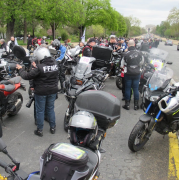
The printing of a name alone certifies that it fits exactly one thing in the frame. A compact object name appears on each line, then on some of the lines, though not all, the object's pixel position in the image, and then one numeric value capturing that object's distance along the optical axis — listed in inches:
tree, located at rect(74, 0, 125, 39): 1701.5
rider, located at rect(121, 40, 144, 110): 212.4
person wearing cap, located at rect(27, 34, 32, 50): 762.1
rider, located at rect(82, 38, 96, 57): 282.8
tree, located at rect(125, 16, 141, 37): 4329.2
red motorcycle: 163.9
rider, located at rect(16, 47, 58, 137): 143.1
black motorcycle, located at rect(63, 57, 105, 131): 163.4
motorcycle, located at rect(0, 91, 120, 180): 64.7
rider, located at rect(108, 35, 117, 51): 368.2
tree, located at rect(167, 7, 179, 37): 3479.3
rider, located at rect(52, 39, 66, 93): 273.7
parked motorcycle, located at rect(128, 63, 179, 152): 132.6
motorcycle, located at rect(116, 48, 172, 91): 248.7
